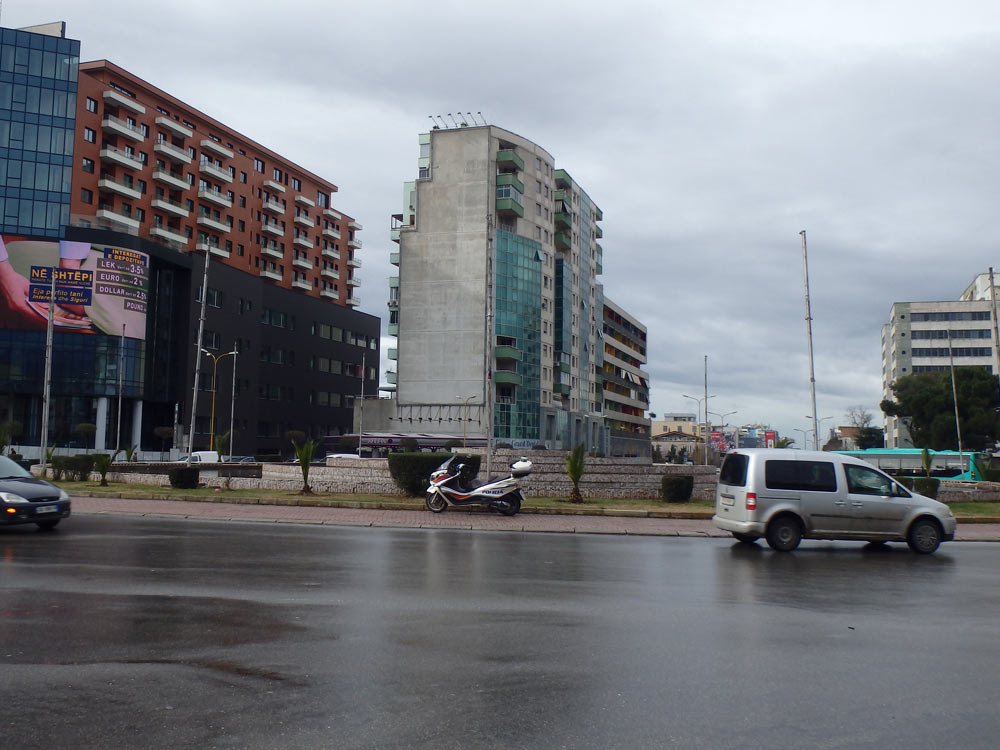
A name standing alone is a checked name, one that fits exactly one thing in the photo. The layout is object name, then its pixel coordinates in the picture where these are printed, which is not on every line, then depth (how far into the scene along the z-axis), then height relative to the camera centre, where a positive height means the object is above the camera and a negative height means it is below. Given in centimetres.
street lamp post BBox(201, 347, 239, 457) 7781 +868
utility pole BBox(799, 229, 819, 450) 4000 +436
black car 1539 -72
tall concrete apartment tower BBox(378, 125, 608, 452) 8488 +1673
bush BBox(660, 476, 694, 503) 2633 -61
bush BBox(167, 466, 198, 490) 2803 -47
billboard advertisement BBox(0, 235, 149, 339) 6812 +1362
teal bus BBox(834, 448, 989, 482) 7031 +84
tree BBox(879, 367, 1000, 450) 7988 +559
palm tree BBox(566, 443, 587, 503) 2508 -3
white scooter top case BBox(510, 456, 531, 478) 2207 -7
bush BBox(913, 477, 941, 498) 2711 -51
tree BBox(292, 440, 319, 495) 2605 +12
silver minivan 1562 -66
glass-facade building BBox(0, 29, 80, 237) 7075 +2622
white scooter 2175 -64
